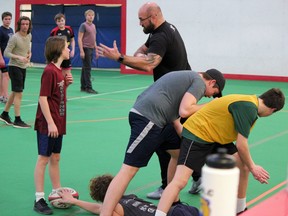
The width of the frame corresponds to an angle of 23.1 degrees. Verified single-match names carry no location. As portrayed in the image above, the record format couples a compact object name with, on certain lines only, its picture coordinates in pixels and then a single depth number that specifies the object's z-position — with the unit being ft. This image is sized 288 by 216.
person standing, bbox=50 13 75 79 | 52.11
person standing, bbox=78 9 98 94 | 59.81
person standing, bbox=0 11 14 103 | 45.37
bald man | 21.33
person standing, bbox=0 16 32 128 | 38.31
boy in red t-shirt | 21.61
